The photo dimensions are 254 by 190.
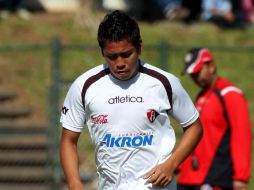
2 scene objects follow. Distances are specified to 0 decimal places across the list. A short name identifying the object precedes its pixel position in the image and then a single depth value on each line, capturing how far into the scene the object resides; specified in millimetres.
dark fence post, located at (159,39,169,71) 27047
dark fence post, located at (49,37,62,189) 27078
